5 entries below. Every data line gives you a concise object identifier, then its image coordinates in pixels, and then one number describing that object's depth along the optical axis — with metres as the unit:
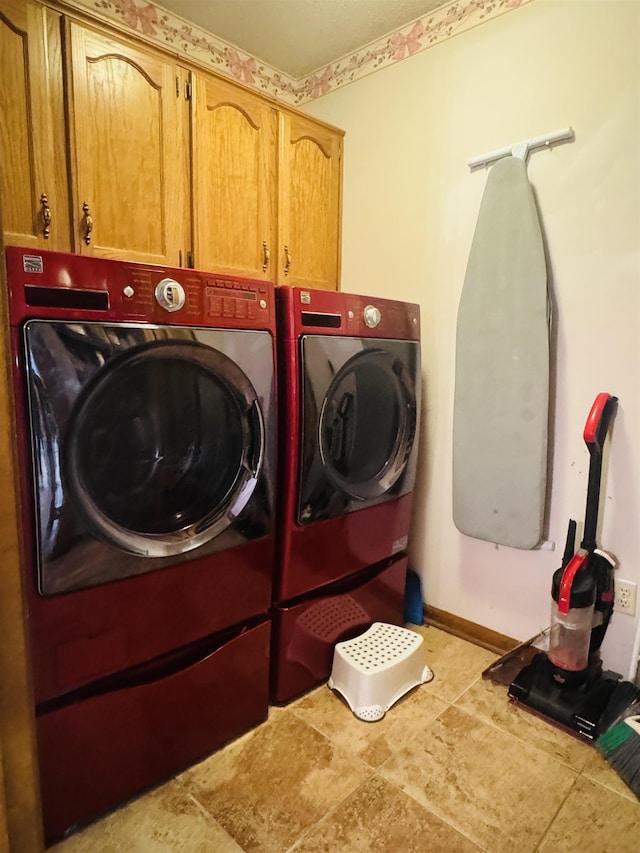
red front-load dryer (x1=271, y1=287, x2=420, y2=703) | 1.55
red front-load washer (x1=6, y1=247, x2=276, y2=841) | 1.09
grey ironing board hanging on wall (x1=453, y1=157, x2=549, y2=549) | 1.79
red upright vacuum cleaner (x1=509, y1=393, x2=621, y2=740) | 1.60
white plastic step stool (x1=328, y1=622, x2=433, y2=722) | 1.67
